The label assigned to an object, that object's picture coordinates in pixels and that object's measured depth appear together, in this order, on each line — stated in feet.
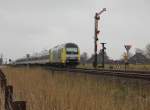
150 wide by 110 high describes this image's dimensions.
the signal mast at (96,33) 155.93
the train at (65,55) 142.57
